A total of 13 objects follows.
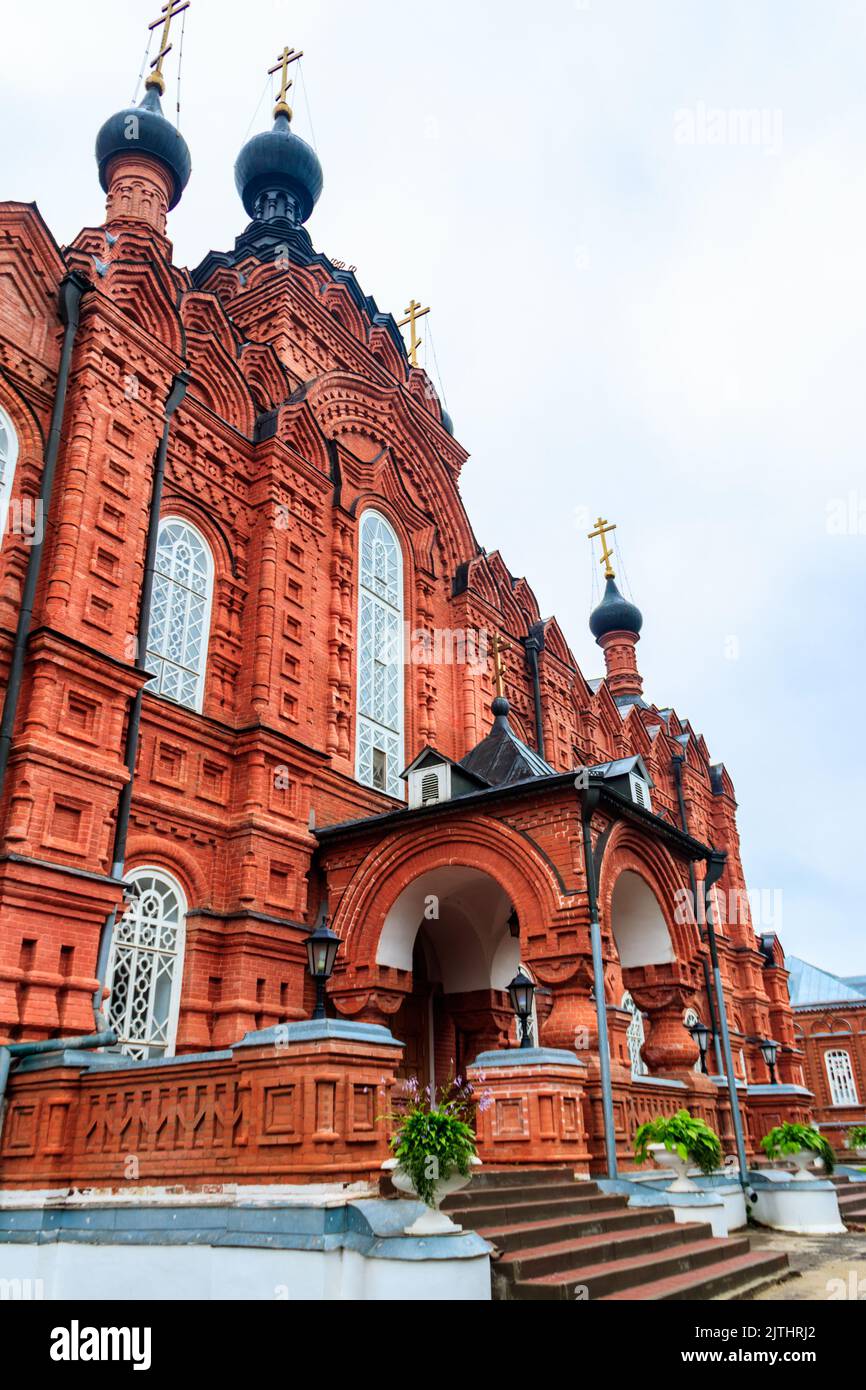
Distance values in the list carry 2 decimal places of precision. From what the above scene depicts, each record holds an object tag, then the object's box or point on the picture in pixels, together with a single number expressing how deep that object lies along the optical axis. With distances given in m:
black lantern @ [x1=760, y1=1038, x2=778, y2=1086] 18.52
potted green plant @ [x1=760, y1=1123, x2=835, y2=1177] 12.53
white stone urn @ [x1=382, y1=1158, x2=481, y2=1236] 5.71
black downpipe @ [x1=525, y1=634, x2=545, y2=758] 19.25
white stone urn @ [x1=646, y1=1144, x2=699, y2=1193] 9.67
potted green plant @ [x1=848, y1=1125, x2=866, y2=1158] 18.73
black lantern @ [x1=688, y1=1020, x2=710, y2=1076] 14.41
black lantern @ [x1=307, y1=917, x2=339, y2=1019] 8.20
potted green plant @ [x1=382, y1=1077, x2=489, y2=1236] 5.90
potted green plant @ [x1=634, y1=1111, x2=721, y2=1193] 9.67
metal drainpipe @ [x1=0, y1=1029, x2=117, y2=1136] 8.01
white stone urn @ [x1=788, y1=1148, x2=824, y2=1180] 12.51
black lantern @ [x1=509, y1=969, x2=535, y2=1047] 10.19
